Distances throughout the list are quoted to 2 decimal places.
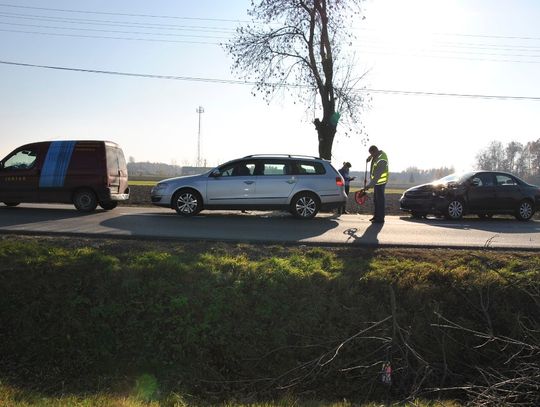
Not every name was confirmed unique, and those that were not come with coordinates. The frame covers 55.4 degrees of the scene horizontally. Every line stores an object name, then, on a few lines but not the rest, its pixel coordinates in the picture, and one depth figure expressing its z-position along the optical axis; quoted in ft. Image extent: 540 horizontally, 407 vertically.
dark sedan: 51.44
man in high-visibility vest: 43.55
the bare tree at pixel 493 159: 309.83
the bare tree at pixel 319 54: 75.72
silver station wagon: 45.68
